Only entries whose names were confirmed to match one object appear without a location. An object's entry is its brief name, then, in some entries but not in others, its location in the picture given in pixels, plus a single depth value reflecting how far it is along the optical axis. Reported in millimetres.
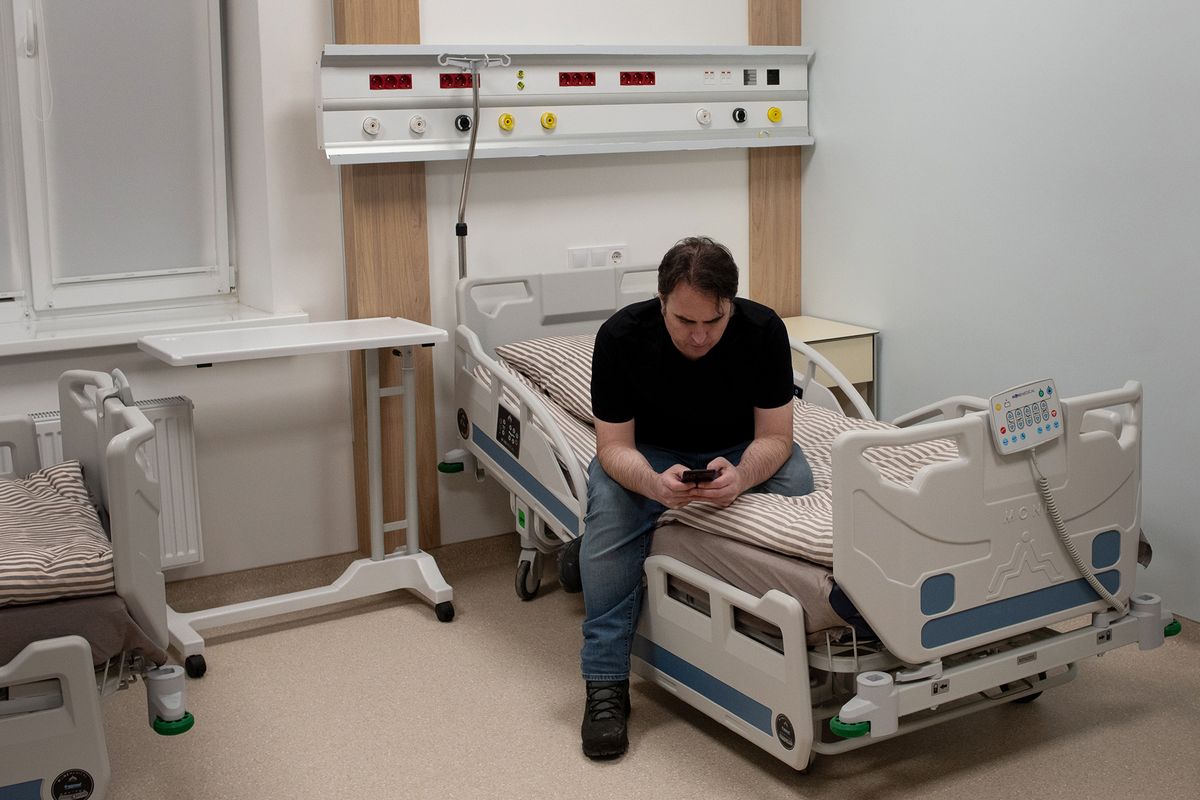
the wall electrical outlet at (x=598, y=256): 3996
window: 3465
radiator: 3340
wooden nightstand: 3943
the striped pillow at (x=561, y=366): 3350
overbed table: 3088
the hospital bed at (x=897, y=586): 2260
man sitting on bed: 2730
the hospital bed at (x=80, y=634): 1971
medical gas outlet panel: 3477
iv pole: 3475
